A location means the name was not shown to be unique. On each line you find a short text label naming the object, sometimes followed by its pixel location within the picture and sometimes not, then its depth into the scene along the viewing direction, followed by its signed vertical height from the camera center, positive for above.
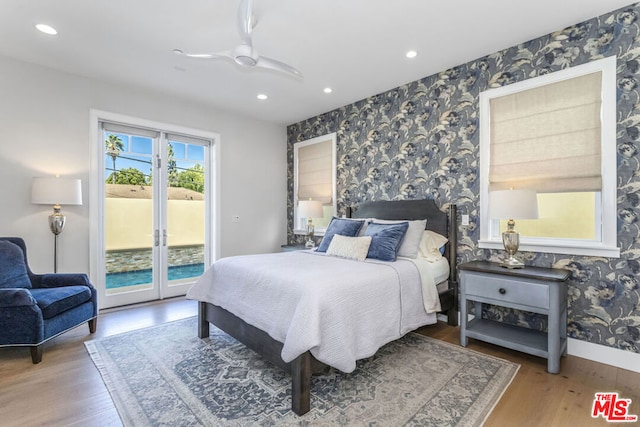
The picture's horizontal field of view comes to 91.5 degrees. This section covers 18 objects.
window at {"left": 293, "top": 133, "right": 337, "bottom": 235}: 5.00 +0.62
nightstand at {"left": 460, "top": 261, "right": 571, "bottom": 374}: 2.38 -0.74
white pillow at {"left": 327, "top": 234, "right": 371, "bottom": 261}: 3.14 -0.36
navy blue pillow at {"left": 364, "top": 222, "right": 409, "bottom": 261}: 3.07 -0.29
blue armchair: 2.51 -0.78
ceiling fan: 2.20 +1.25
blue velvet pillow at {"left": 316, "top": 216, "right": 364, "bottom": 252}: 3.67 -0.21
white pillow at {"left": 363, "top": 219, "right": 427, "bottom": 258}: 3.23 -0.30
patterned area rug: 1.88 -1.23
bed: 1.94 -0.78
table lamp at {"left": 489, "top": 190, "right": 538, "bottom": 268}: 2.64 +0.02
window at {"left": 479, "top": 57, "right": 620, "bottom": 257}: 2.59 +0.52
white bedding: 1.97 -0.66
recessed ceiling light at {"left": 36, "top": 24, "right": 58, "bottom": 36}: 2.76 +1.65
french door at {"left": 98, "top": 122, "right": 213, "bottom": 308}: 4.11 +0.00
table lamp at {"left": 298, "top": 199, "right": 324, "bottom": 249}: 4.66 +0.03
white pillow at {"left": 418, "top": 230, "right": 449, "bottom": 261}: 3.32 -0.36
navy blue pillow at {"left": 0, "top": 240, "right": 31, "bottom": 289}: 2.92 -0.52
